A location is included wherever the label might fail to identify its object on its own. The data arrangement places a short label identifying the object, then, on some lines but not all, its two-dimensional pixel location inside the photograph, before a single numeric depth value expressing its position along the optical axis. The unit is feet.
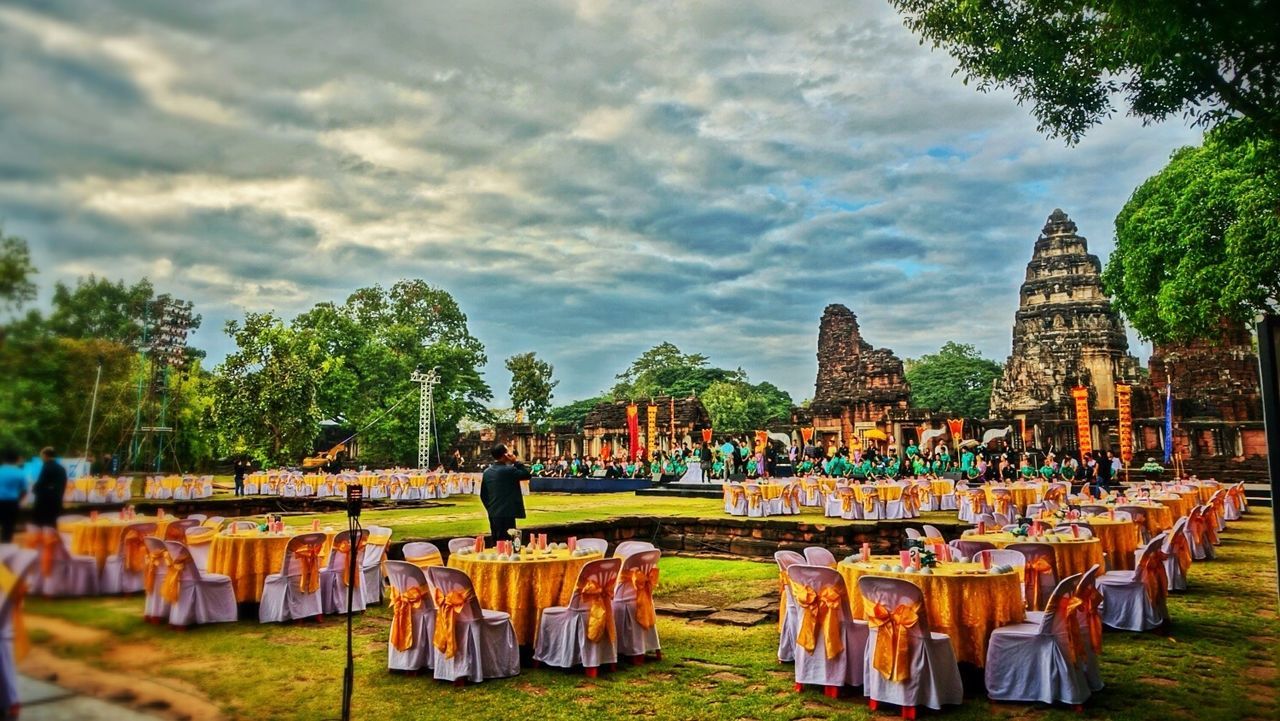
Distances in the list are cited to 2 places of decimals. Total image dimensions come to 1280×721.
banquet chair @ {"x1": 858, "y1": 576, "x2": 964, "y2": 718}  15.39
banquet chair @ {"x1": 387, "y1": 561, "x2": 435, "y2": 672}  18.40
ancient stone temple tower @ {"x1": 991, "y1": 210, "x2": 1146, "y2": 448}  129.80
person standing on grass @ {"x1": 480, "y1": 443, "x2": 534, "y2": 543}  25.34
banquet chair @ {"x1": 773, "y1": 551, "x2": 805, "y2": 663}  18.88
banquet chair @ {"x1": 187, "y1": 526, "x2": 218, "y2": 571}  20.96
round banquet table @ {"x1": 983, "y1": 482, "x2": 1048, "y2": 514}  46.44
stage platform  87.20
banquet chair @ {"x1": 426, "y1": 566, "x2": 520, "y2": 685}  17.84
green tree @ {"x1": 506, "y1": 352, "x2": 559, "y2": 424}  145.07
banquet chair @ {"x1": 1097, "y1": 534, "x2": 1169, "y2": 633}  21.54
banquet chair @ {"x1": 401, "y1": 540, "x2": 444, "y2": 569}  21.85
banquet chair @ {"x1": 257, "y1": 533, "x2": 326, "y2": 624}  23.26
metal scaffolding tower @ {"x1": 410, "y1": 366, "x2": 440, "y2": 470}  91.50
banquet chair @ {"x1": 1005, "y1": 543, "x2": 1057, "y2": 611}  20.95
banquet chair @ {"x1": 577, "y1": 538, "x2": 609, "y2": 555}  21.70
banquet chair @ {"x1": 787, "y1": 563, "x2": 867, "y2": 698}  16.81
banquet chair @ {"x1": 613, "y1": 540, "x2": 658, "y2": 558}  21.08
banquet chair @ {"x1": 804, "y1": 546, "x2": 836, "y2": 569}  20.71
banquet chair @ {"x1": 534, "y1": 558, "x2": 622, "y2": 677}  18.89
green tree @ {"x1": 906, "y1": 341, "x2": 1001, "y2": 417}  191.91
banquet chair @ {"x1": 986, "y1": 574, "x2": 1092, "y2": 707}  15.57
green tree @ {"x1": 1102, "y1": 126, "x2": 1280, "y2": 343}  53.78
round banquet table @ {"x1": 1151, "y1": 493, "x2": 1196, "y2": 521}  36.98
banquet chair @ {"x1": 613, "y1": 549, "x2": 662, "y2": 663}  19.89
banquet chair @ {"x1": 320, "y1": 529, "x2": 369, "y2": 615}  25.20
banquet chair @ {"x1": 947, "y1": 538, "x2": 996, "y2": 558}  22.41
